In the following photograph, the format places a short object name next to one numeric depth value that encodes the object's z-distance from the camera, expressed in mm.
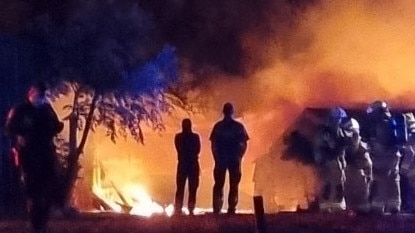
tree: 22266
